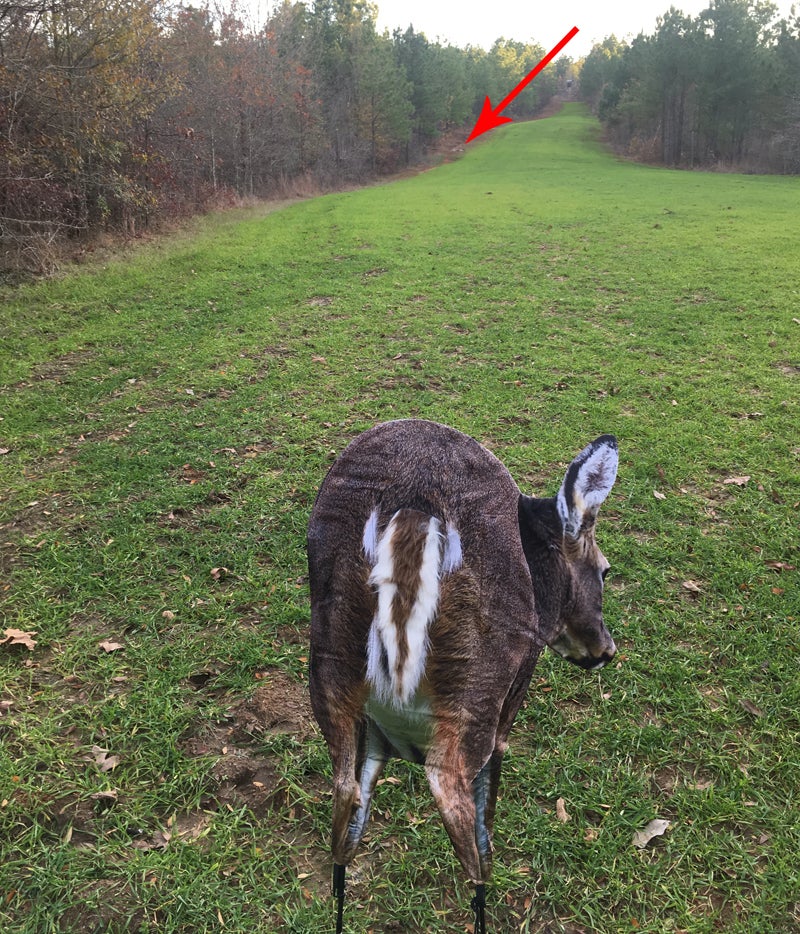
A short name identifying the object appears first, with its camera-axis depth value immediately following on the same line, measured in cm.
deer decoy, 113
